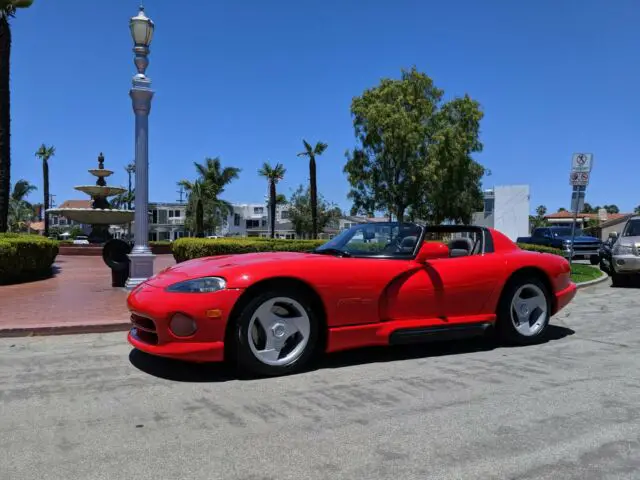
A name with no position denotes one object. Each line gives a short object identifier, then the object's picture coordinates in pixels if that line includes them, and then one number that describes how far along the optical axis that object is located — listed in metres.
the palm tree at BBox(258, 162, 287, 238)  60.12
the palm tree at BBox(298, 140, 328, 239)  43.87
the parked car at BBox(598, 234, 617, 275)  13.84
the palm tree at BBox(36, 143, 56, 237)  57.61
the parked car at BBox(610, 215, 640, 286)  11.65
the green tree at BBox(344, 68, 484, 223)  29.88
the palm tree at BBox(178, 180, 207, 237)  61.44
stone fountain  21.23
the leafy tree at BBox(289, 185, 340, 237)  60.75
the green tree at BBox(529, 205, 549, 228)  85.25
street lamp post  10.12
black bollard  10.75
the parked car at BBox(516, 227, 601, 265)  21.52
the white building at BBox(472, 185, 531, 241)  37.53
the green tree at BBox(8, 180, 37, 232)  69.19
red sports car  4.25
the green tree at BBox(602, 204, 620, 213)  146.60
